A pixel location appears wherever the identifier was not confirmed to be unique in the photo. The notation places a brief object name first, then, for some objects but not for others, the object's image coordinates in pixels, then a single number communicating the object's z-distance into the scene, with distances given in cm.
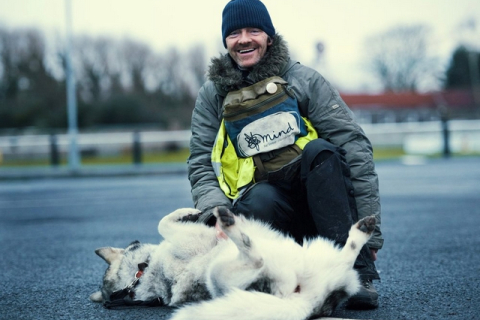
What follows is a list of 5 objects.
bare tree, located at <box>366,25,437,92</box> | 5197
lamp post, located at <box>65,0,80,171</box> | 1870
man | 328
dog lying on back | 266
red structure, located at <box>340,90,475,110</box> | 5303
